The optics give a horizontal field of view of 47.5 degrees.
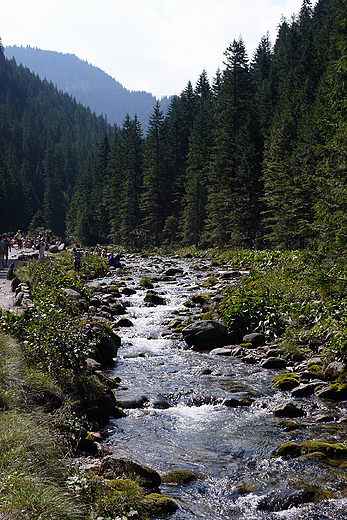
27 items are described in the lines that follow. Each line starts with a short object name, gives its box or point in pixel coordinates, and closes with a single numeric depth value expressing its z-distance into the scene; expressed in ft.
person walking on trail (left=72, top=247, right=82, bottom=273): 89.35
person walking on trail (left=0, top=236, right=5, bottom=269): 79.79
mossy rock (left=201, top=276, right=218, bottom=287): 69.41
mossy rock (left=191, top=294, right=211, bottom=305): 58.08
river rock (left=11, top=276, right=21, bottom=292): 51.69
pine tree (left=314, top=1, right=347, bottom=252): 38.01
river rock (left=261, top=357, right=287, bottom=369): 33.88
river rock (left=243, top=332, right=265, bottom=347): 39.85
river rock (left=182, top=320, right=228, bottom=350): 41.52
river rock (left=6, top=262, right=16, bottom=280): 63.53
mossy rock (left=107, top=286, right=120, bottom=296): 67.82
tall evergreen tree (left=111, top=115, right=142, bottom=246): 197.36
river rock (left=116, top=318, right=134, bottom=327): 50.01
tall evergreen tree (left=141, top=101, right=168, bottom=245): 190.08
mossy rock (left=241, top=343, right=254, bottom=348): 39.40
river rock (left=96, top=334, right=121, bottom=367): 35.06
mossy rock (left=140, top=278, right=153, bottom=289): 74.49
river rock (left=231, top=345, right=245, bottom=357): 37.76
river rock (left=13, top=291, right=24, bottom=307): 36.31
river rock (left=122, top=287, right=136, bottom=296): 69.10
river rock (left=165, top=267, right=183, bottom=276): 88.61
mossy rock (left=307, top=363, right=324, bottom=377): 29.86
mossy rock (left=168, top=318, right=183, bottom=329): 48.66
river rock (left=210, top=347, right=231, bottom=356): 38.70
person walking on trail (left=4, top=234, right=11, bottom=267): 81.70
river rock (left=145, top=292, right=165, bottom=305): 61.77
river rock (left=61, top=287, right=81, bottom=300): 50.62
